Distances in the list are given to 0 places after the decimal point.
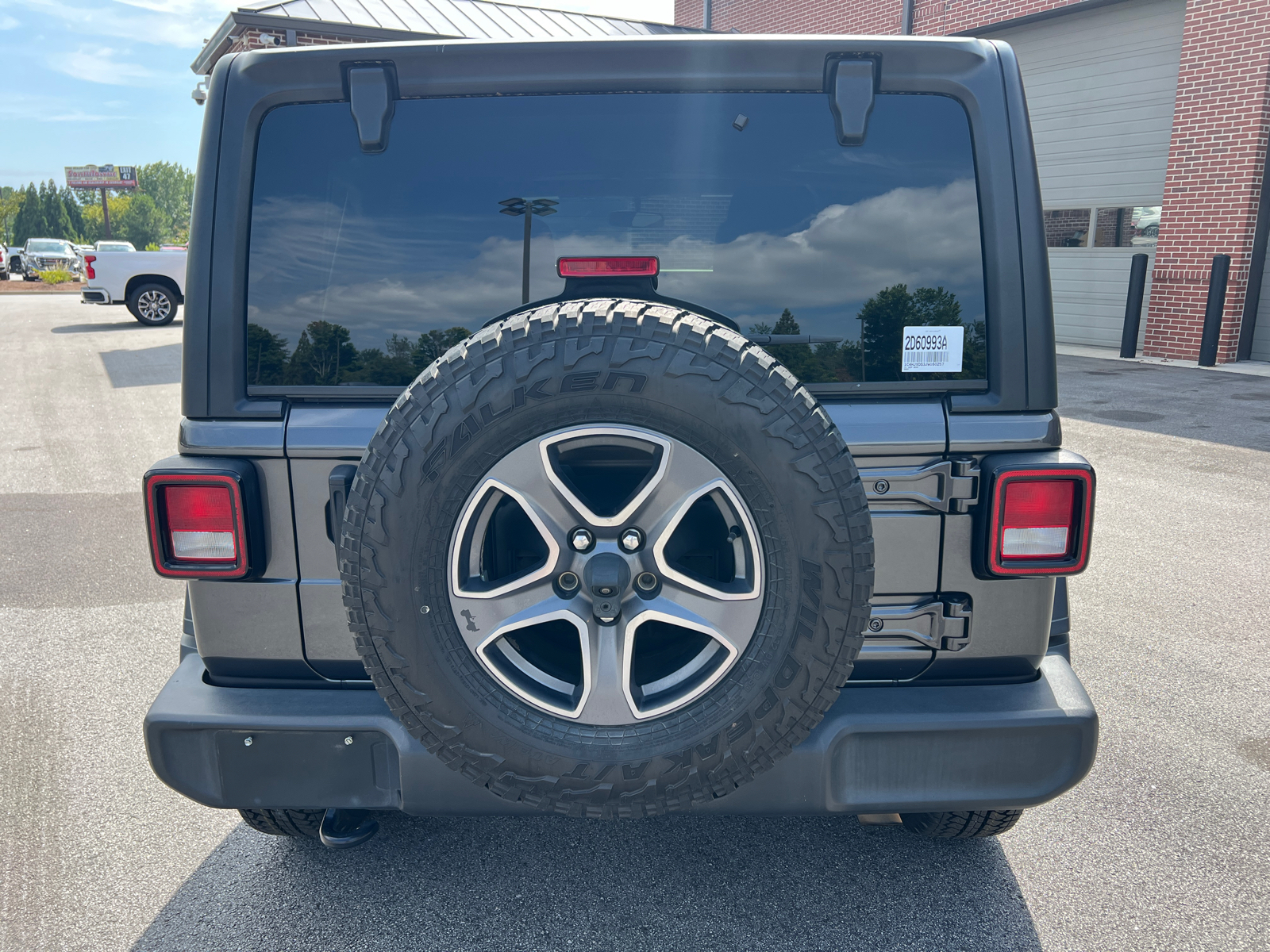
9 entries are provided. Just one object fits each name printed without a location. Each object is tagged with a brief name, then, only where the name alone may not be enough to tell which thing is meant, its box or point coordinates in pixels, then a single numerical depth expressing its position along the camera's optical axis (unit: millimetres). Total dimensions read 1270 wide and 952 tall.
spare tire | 1695
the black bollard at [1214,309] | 12898
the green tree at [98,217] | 121062
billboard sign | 110688
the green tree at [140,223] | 133000
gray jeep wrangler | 2023
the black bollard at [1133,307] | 13891
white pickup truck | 18141
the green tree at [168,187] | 153750
